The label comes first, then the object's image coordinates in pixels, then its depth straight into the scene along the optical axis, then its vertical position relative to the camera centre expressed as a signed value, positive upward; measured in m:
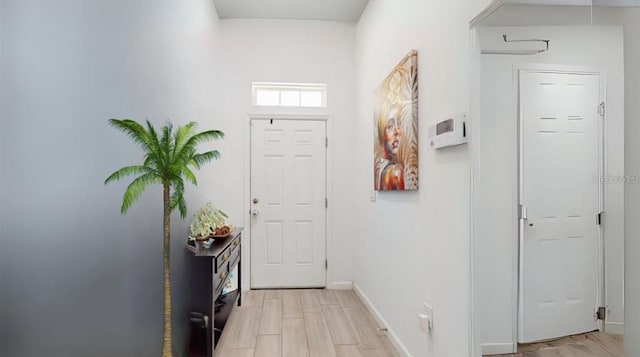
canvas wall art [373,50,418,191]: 2.24 +0.39
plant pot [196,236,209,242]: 2.45 -0.41
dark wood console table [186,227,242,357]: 2.19 -0.68
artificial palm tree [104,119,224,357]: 1.25 +0.05
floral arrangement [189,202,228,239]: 2.47 -0.31
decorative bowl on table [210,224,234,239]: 2.60 -0.40
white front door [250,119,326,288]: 4.12 -0.27
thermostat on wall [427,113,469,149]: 1.60 +0.25
